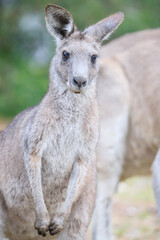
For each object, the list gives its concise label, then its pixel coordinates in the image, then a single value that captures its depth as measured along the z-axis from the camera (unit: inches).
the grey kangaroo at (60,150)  289.6
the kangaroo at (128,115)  430.9
